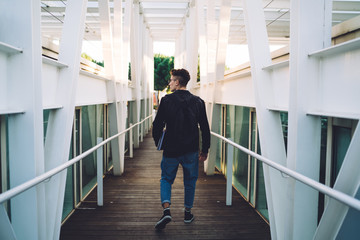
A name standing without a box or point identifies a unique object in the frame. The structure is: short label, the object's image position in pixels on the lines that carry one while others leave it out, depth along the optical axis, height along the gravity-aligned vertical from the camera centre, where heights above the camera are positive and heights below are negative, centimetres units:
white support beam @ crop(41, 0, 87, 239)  265 -9
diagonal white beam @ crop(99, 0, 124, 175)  509 +48
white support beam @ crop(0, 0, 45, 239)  213 -1
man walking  331 -34
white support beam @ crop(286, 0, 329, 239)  222 -5
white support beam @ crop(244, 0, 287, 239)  283 -12
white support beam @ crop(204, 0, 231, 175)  521 +113
